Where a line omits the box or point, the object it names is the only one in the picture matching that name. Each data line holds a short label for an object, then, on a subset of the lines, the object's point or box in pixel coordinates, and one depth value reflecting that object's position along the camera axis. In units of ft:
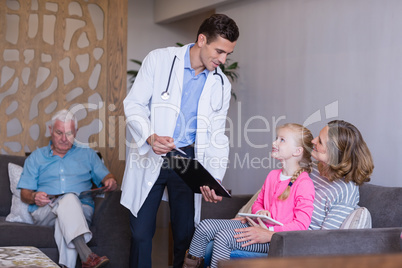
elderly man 10.78
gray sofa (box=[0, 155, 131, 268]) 10.91
